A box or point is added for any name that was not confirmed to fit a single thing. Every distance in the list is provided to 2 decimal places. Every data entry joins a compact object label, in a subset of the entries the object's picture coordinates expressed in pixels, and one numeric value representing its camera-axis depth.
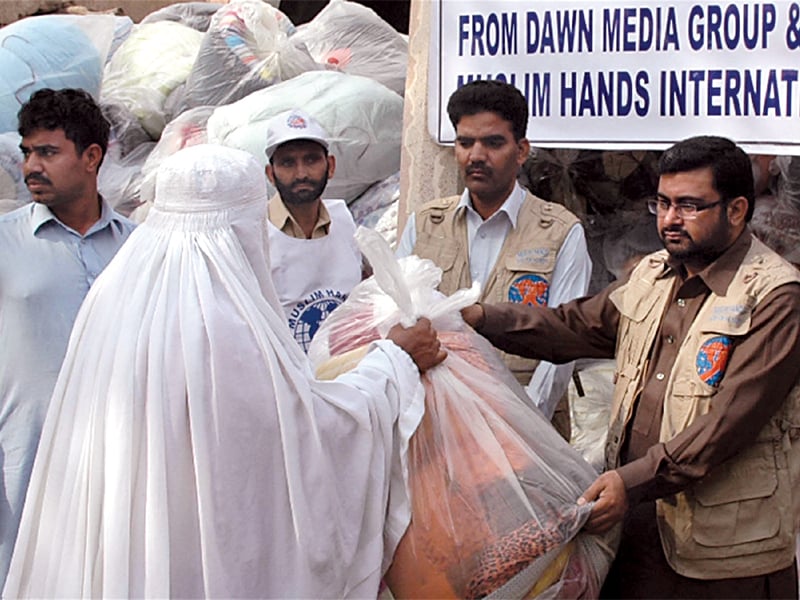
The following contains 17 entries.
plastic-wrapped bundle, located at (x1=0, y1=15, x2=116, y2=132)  5.95
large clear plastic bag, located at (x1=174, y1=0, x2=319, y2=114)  5.80
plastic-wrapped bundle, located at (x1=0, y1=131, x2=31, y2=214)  5.41
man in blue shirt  3.08
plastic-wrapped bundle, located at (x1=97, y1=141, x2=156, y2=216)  5.59
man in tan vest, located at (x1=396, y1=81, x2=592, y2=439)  3.37
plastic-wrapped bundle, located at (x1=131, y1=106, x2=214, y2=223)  5.51
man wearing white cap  3.76
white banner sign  3.73
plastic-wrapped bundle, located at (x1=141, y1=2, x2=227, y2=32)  7.09
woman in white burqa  2.16
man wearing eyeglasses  2.44
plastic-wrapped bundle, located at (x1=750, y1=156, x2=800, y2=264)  4.20
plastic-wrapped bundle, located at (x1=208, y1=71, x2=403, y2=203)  5.11
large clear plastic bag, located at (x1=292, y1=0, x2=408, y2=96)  5.88
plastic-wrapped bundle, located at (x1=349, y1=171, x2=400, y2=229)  5.05
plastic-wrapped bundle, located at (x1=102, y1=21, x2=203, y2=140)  6.15
